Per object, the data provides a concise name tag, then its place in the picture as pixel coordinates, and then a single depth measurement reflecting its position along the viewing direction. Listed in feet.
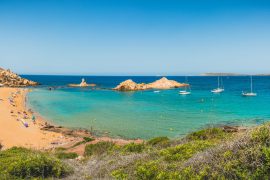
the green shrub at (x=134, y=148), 46.61
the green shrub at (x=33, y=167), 30.78
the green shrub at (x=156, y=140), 58.76
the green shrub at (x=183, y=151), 32.51
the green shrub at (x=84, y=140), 75.95
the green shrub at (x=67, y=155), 54.64
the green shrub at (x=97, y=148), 56.75
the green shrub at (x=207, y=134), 57.24
